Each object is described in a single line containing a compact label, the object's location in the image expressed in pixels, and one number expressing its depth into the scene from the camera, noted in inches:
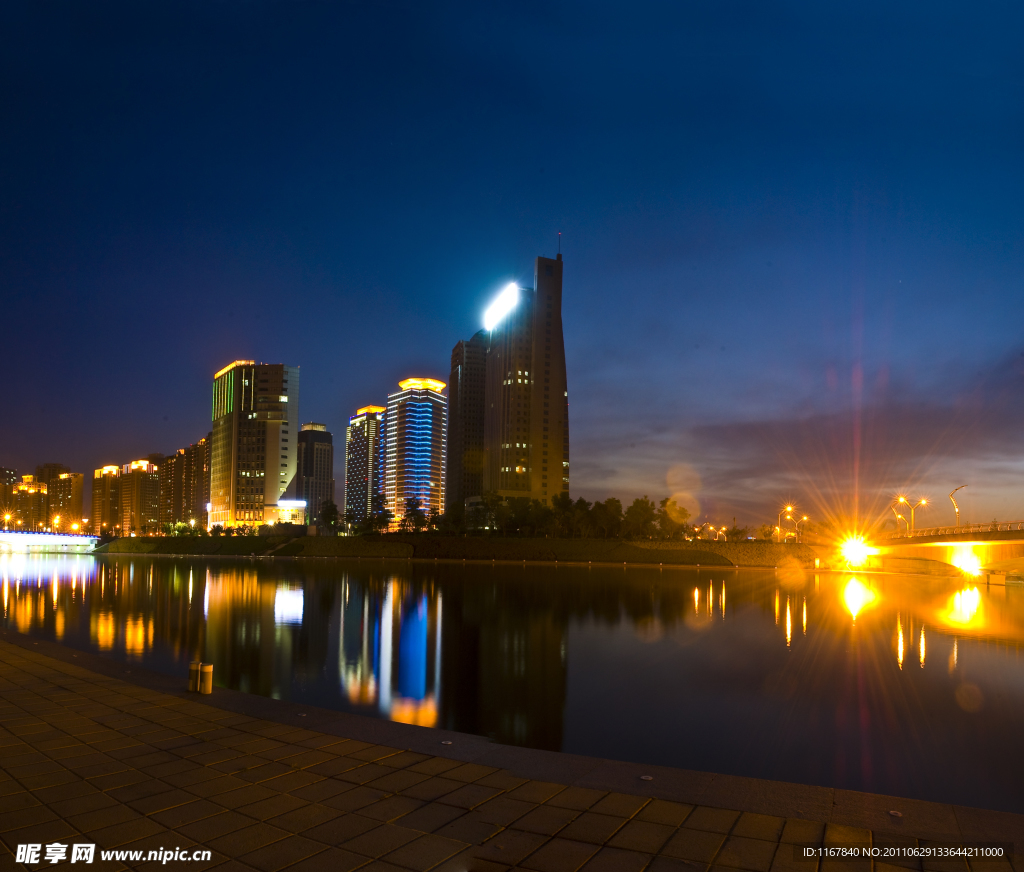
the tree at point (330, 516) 6078.3
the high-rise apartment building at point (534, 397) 7391.7
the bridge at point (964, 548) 2635.3
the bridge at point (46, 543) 6092.5
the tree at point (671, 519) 5408.5
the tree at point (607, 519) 5172.2
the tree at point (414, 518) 5762.8
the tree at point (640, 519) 5194.9
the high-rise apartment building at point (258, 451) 7495.1
